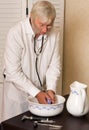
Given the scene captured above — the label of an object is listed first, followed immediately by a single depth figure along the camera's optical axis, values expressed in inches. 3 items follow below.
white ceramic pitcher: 62.9
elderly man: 70.9
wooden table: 57.9
